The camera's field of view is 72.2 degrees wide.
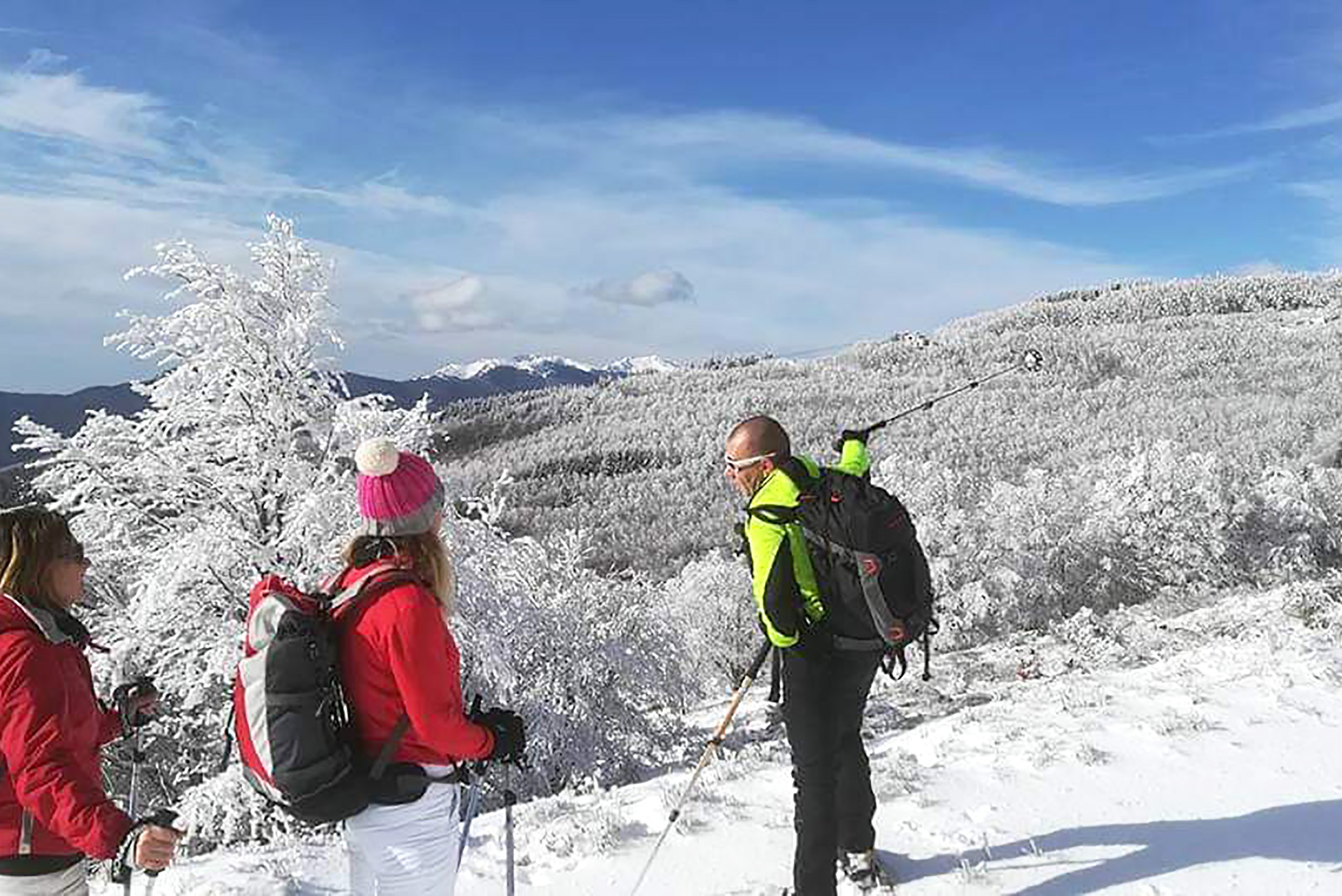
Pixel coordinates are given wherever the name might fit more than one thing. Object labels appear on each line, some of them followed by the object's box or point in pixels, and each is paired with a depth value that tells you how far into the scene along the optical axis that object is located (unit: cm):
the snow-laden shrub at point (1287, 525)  3275
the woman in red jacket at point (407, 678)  286
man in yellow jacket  413
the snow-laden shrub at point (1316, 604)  971
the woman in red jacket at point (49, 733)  282
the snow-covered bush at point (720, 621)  3781
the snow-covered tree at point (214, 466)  1220
